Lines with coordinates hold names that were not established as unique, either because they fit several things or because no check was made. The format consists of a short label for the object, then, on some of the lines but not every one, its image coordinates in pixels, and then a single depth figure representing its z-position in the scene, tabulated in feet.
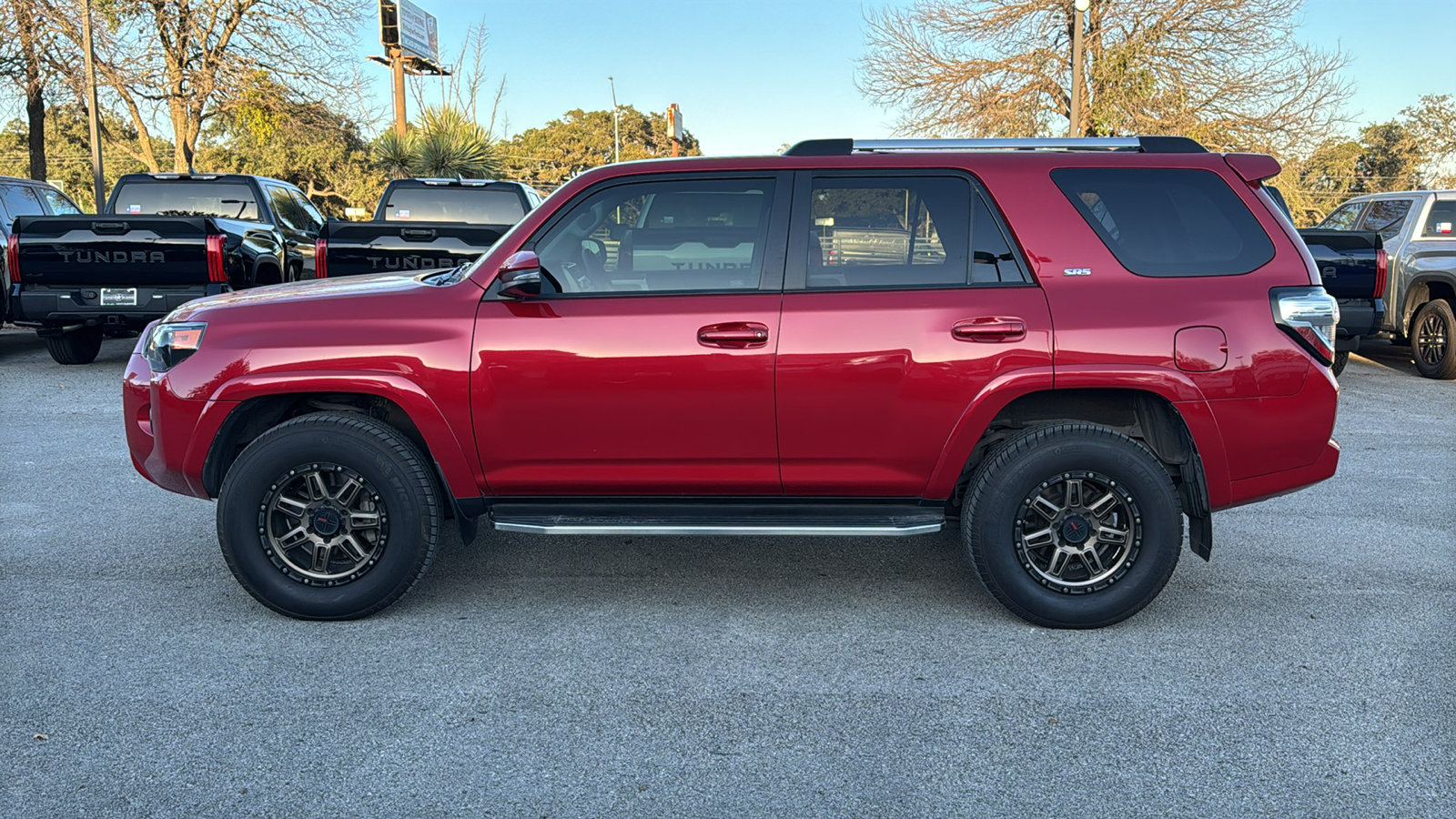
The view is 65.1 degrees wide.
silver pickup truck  36.94
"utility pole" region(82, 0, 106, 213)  71.26
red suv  13.74
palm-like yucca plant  76.64
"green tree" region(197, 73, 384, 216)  86.43
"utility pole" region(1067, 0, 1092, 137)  61.93
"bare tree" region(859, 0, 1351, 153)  75.31
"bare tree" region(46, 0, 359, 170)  80.77
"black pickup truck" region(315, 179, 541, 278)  33.60
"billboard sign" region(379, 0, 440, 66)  98.02
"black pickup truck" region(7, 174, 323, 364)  34.73
